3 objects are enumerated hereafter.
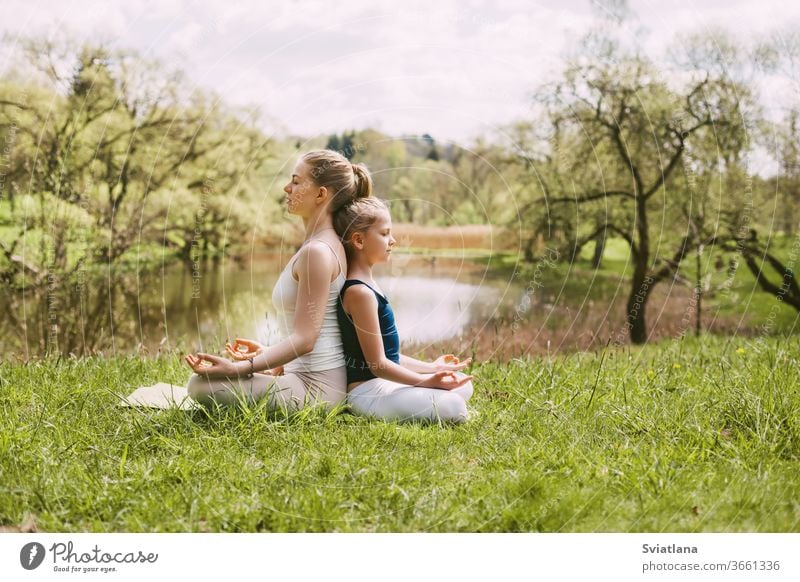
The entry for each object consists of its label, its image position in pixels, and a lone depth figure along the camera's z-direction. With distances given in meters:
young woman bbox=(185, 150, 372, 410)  4.68
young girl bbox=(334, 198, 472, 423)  4.82
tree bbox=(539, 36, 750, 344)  9.65
